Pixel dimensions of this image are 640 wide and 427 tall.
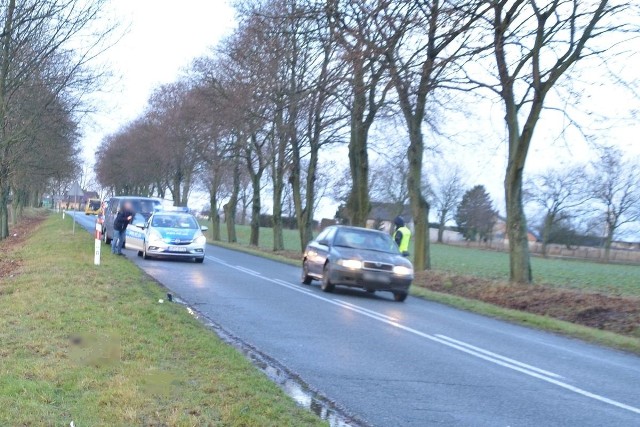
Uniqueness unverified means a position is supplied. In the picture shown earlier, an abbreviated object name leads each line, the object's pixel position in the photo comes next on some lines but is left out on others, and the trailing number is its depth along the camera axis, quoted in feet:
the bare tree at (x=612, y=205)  243.40
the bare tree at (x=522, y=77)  57.31
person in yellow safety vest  69.72
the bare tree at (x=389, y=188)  227.81
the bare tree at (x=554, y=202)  255.91
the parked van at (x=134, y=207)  96.43
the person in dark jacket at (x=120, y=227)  79.92
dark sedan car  56.29
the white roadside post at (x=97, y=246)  61.62
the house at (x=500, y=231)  312.71
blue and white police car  79.82
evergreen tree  304.91
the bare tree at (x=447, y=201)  295.07
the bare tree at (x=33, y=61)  66.64
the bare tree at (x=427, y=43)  50.72
